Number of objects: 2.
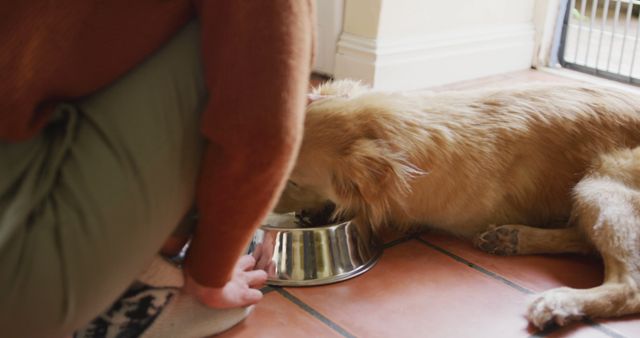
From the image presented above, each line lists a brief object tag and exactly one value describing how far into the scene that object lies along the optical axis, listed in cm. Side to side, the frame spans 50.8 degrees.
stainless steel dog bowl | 177
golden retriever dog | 182
